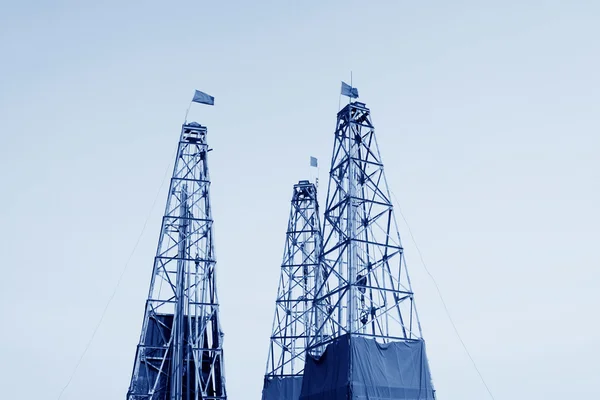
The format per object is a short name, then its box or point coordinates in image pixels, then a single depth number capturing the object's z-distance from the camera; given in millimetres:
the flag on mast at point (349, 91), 32750
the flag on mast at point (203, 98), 40581
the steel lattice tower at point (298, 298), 40219
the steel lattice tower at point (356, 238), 28344
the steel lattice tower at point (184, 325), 37281
